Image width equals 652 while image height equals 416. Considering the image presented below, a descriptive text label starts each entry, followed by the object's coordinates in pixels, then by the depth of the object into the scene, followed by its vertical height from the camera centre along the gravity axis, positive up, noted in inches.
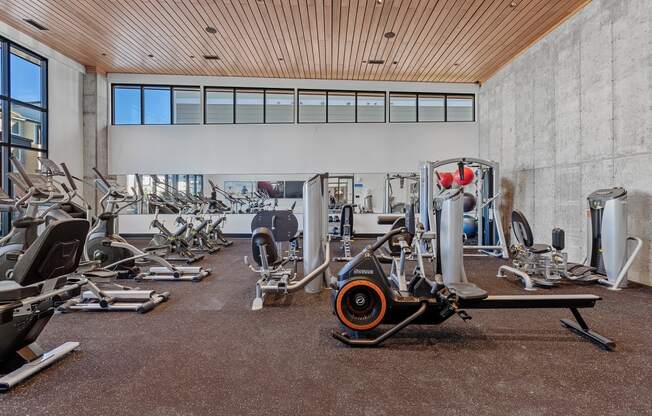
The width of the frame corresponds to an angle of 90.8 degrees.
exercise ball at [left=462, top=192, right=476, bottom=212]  293.4 +2.8
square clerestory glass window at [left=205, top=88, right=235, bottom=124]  368.8 +116.5
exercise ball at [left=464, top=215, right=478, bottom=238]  299.6 -20.5
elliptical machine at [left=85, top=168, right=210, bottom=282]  178.2 -25.2
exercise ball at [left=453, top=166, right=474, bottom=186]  277.8 +27.6
